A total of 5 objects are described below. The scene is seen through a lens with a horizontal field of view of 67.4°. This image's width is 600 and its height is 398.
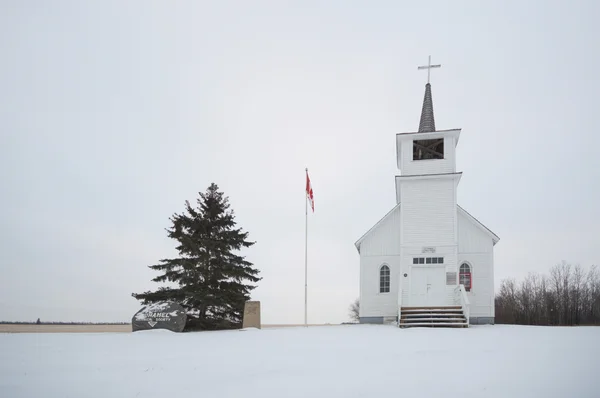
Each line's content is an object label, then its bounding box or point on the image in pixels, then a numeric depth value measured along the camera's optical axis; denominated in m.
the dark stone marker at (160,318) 17.12
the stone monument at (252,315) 19.84
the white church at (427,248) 23.94
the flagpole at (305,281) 22.15
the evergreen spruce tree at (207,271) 22.36
